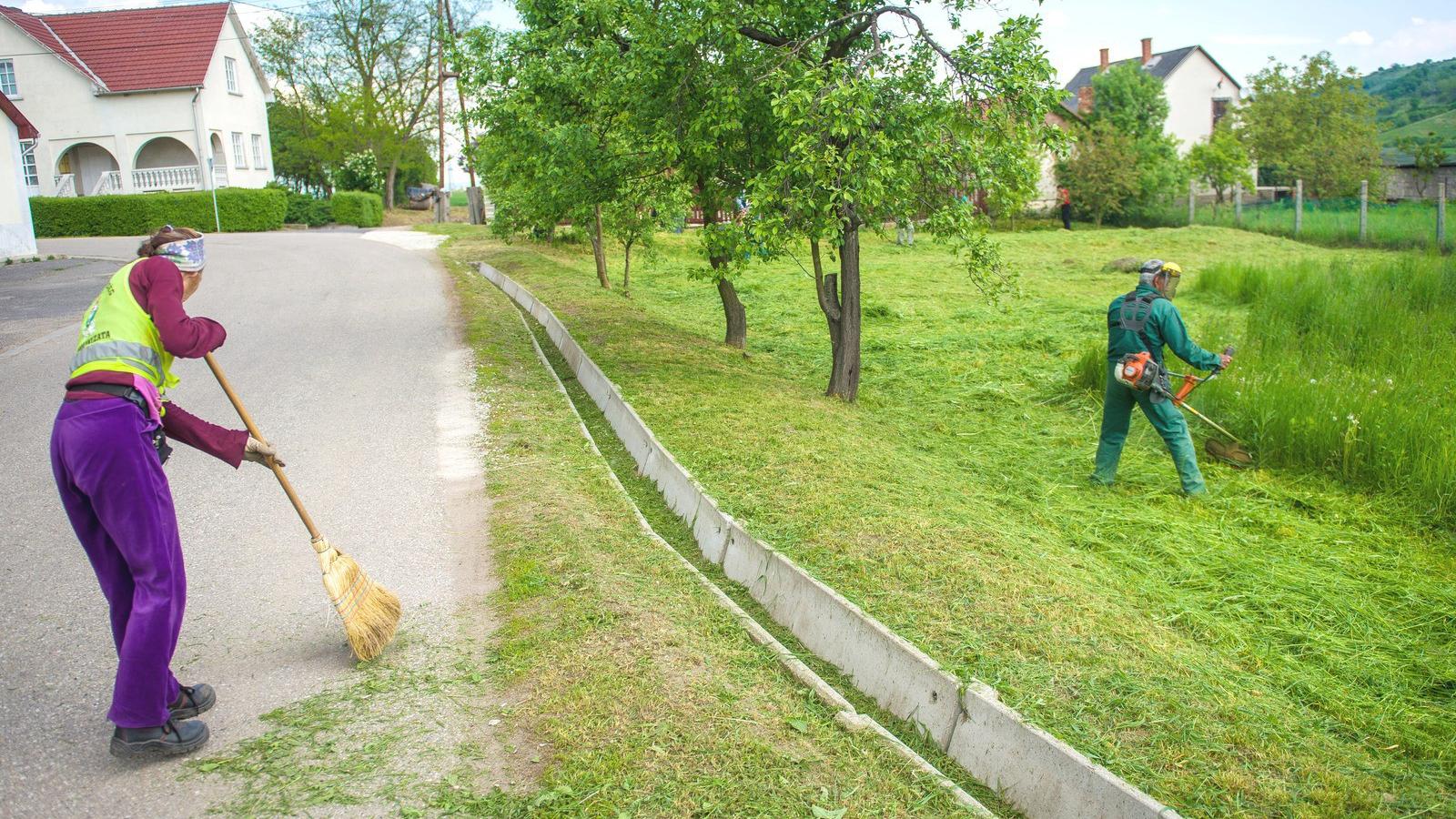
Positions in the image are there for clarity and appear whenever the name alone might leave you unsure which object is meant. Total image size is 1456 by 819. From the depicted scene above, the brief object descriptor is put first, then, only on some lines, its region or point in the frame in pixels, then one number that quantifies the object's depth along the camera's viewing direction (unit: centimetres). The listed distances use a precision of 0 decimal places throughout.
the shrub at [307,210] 3962
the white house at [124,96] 3884
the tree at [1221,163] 4238
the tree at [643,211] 1348
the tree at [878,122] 955
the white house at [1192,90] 5406
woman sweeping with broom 430
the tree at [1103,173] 3825
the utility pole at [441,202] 4323
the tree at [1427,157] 3641
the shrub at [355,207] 3978
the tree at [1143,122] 3962
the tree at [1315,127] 3769
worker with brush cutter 861
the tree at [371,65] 4925
